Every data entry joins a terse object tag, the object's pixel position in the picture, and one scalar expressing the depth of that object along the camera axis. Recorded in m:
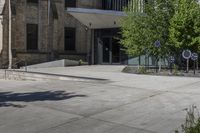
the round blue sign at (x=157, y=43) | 23.56
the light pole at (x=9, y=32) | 32.44
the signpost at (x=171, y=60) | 25.11
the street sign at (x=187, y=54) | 22.59
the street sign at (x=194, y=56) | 22.80
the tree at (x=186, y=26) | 23.16
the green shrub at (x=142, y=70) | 23.25
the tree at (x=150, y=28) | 24.30
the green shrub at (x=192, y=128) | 5.60
